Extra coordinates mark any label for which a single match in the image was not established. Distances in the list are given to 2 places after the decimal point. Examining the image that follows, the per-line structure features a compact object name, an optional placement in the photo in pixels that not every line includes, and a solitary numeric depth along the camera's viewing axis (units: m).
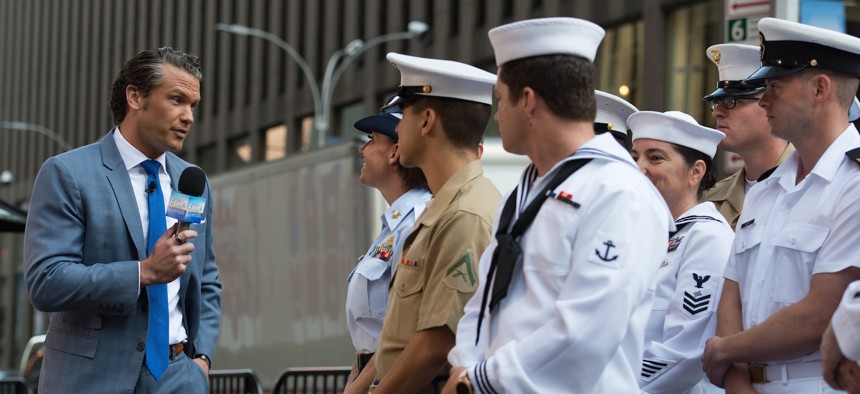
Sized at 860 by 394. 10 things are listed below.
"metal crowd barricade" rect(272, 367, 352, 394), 8.62
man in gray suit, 4.71
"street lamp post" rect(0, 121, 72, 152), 64.58
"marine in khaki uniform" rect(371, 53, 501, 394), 4.09
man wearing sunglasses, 5.32
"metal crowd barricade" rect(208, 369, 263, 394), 9.01
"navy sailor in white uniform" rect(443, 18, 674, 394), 3.33
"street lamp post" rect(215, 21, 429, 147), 34.53
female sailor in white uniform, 4.66
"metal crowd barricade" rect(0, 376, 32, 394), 10.05
